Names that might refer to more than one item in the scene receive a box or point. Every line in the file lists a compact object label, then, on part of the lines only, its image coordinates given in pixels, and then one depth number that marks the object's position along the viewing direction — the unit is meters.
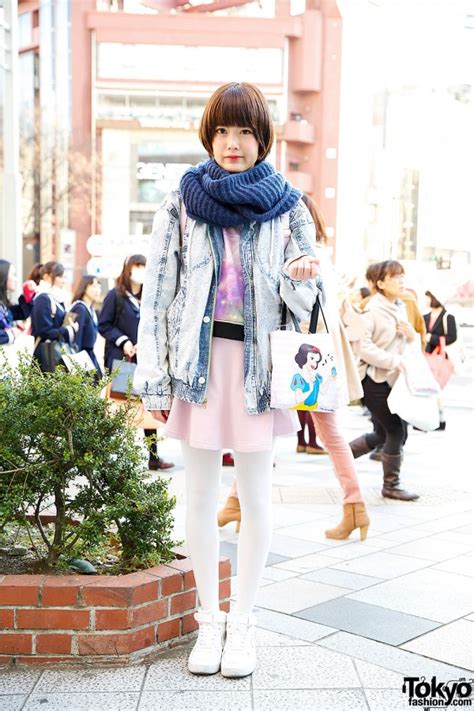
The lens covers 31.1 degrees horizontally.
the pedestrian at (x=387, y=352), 6.08
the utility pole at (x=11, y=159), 11.12
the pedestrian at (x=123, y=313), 7.21
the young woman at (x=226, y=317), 2.84
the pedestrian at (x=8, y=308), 7.61
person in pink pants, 4.79
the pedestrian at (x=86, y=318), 8.02
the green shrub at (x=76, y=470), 3.07
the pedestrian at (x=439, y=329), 10.83
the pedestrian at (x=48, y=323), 7.71
